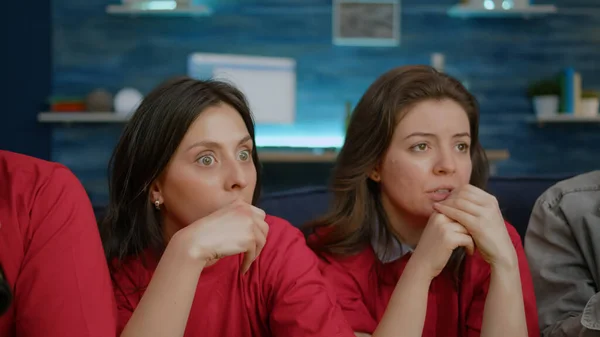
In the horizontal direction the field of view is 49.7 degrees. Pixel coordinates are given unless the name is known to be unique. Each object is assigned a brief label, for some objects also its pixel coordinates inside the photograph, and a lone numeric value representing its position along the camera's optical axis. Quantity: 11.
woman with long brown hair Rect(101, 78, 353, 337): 1.16
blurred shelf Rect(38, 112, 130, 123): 4.93
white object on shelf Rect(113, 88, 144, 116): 4.97
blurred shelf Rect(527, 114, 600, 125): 4.85
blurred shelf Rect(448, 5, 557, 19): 4.89
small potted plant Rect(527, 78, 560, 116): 4.96
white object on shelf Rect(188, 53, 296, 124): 4.93
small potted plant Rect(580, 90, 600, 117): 4.88
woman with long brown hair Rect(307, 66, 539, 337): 1.25
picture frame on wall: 5.19
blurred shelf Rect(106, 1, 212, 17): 4.91
